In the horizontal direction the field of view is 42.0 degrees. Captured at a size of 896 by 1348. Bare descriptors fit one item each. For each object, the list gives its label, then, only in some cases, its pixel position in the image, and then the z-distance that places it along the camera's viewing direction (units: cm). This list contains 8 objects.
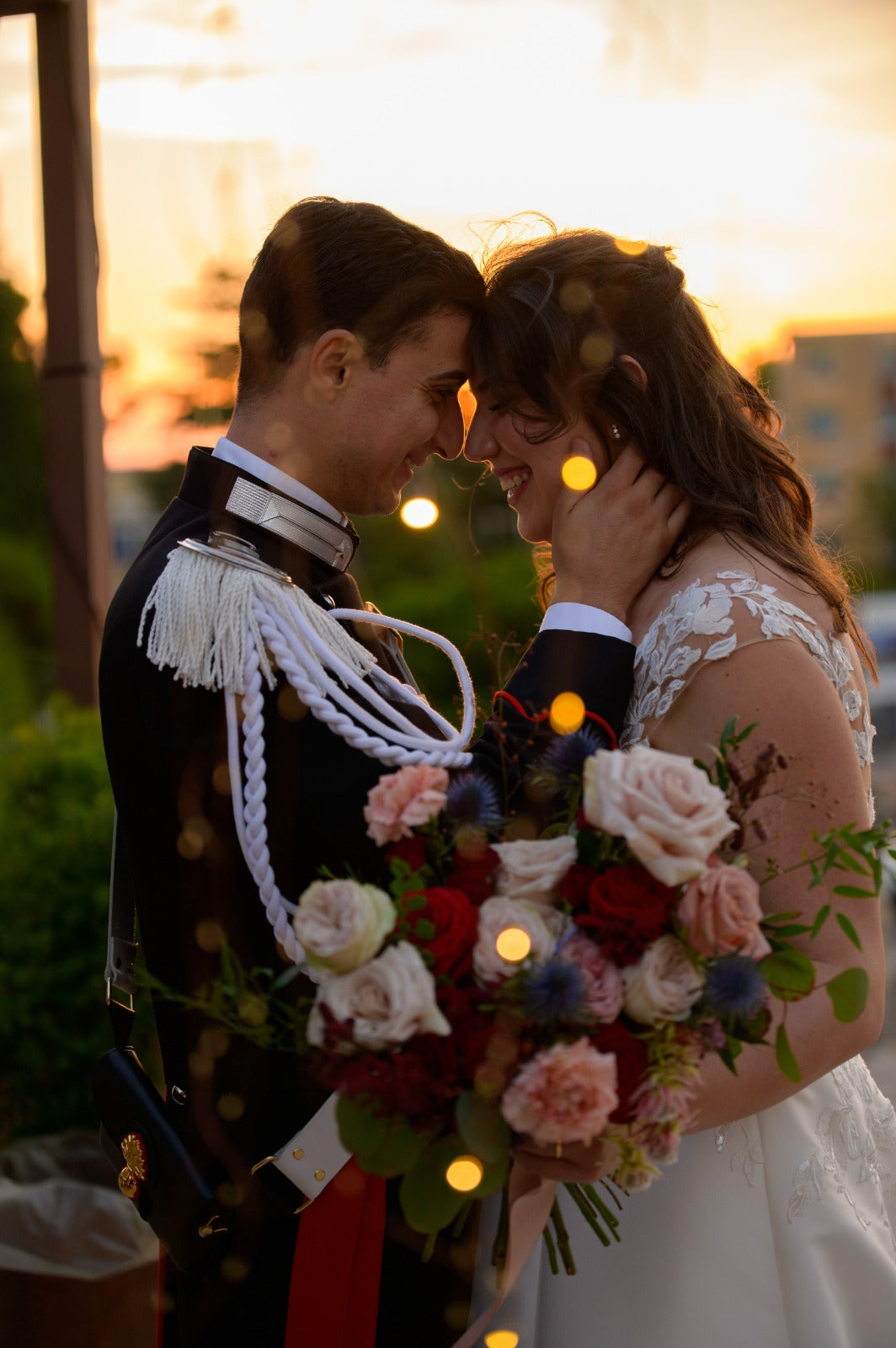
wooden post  355
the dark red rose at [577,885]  133
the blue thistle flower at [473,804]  140
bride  169
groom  177
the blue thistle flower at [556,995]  123
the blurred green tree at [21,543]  1070
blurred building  5775
